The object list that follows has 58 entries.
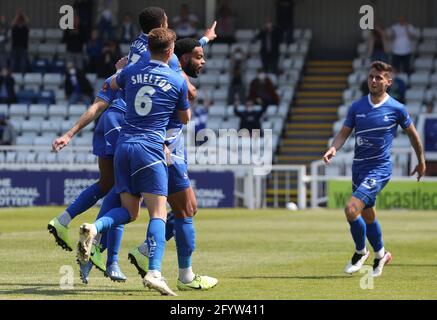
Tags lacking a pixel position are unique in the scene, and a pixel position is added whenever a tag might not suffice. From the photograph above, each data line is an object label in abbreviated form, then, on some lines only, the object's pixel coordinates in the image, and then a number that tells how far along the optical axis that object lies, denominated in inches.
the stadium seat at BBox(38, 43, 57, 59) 1494.8
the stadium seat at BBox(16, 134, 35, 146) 1317.7
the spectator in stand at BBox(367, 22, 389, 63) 1334.9
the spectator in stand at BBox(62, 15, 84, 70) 1428.4
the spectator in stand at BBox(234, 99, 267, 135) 1261.1
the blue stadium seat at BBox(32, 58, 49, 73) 1443.2
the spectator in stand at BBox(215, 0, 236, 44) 1446.9
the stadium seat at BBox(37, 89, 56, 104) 1396.4
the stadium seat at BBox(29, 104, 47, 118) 1369.3
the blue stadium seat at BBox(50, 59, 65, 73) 1441.9
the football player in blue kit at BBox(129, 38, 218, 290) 456.4
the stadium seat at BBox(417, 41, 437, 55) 1401.3
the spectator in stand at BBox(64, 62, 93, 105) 1354.6
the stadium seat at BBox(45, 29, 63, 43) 1525.6
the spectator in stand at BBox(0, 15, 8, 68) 1469.0
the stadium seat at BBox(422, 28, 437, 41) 1421.0
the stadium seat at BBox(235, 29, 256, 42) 1477.6
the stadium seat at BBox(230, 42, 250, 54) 1433.3
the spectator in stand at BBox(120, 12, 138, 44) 1433.3
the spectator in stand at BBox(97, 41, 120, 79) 1371.8
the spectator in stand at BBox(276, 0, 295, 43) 1414.9
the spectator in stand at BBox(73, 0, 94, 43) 1433.3
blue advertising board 1151.0
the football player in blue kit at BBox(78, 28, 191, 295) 431.2
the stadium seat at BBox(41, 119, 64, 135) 1339.8
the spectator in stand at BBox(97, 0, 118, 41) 1438.2
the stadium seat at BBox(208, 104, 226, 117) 1328.7
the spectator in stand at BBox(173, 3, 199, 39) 1419.8
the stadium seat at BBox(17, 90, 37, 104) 1400.1
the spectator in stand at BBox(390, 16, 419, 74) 1348.4
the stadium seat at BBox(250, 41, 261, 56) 1444.4
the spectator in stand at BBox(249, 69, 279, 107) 1302.9
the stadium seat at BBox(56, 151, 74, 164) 1198.8
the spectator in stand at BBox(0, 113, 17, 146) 1256.8
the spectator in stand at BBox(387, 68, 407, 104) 1269.7
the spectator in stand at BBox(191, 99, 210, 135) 1223.3
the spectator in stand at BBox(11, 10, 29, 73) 1414.9
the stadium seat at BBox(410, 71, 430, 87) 1339.8
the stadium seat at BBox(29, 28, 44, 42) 1531.7
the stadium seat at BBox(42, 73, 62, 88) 1425.9
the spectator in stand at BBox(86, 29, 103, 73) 1407.5
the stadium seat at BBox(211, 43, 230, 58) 1438.2
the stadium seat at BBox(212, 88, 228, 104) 1371.8
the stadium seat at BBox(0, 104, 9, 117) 1358.6
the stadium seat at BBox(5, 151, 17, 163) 1195.3
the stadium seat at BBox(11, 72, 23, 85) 1430.9
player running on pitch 549.3
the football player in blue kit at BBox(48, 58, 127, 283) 476.1
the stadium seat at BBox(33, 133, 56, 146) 1318.9
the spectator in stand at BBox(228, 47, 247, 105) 1343.5
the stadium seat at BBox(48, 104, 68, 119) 1357.0
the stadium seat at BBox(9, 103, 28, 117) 1370.0
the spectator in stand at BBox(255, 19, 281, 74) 1369.3
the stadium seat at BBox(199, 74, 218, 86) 1392.7
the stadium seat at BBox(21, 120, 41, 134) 1348.4
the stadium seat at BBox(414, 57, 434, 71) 1366.9
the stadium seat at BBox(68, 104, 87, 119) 1349.7
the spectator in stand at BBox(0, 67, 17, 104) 1365.7
